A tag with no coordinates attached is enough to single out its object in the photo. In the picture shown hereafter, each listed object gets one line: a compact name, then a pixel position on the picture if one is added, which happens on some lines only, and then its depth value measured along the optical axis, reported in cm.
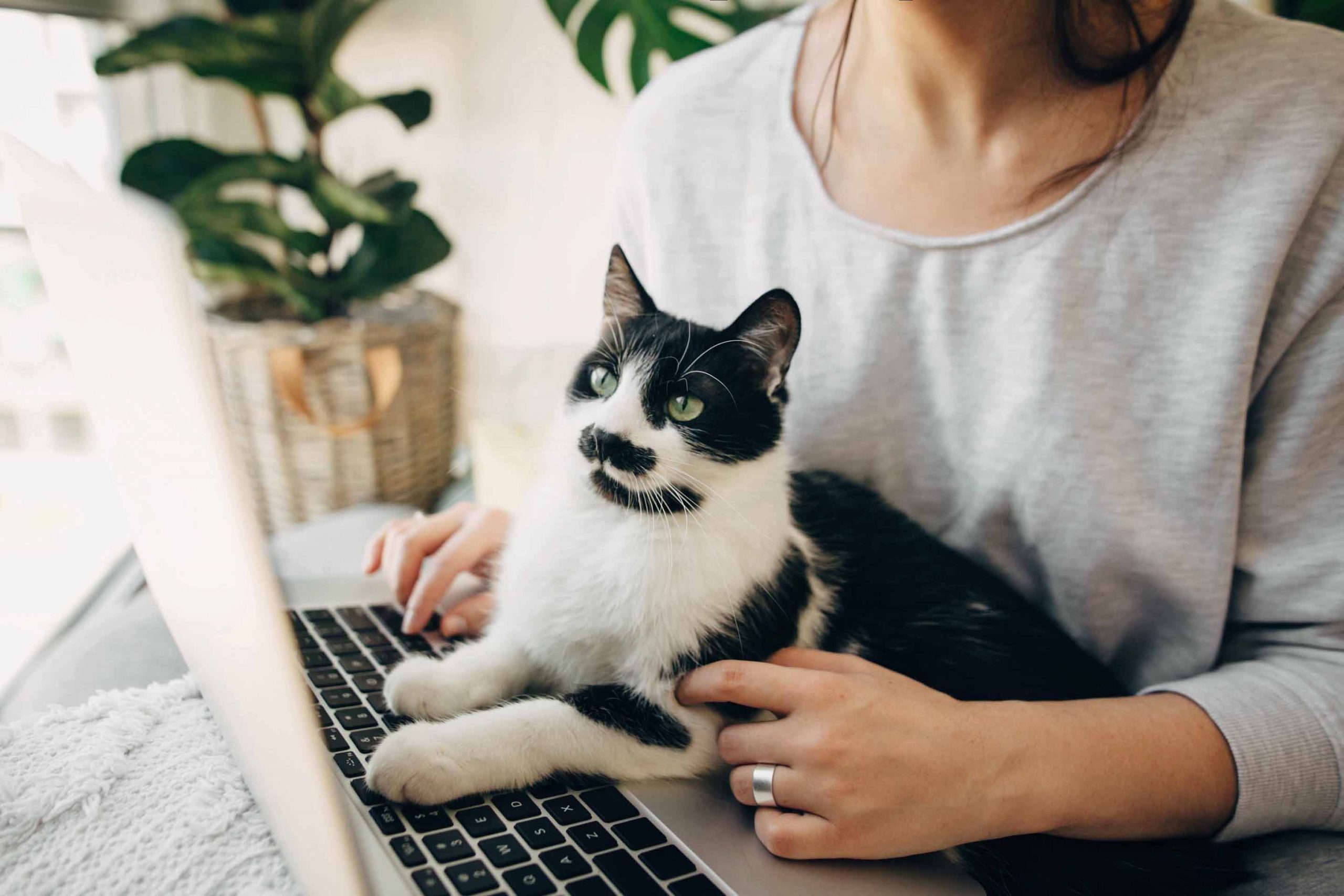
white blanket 55
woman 68
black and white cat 67
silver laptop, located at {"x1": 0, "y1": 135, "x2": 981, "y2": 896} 37
